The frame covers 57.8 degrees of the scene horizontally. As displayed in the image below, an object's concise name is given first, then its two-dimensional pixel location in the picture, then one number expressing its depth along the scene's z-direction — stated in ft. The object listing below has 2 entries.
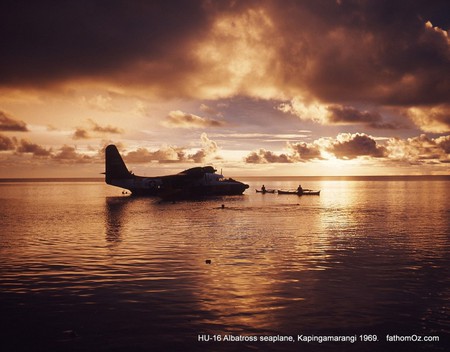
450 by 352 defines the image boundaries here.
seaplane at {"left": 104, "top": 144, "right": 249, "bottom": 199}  302.04
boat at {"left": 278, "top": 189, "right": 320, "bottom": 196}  335.67
